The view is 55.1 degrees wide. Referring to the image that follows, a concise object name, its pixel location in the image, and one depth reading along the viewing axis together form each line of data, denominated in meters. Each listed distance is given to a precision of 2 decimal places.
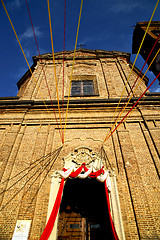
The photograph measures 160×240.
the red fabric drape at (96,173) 5.39
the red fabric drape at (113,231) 4.20
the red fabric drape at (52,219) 4.27
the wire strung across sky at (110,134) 6.82
